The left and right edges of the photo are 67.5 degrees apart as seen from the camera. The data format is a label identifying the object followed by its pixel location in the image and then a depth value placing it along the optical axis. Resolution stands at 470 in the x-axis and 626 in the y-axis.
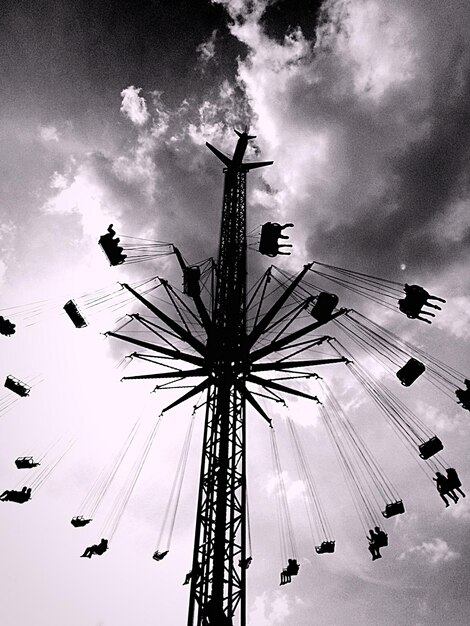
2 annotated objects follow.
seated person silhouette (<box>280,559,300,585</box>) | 15.92
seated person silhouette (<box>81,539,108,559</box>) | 15.57
